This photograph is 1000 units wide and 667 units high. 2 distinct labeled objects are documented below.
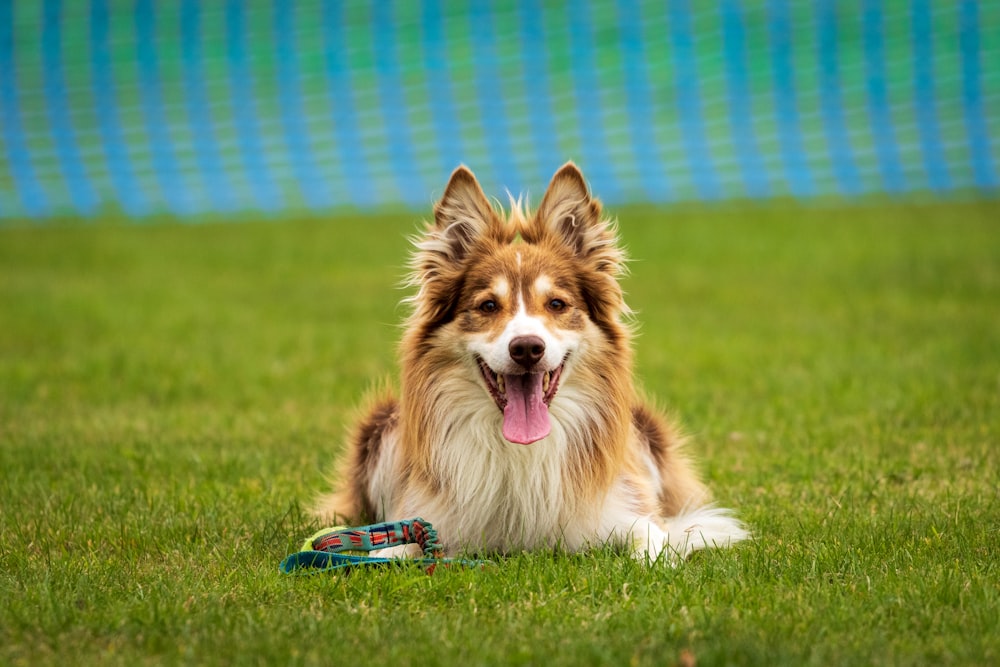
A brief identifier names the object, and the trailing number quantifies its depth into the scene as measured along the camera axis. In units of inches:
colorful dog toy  445.4
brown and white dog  444.5
